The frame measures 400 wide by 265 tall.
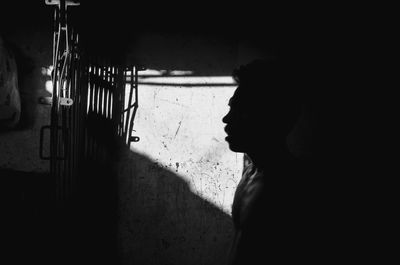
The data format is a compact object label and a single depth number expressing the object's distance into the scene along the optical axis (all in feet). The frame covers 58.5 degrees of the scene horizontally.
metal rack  9.48
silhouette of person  4.75
